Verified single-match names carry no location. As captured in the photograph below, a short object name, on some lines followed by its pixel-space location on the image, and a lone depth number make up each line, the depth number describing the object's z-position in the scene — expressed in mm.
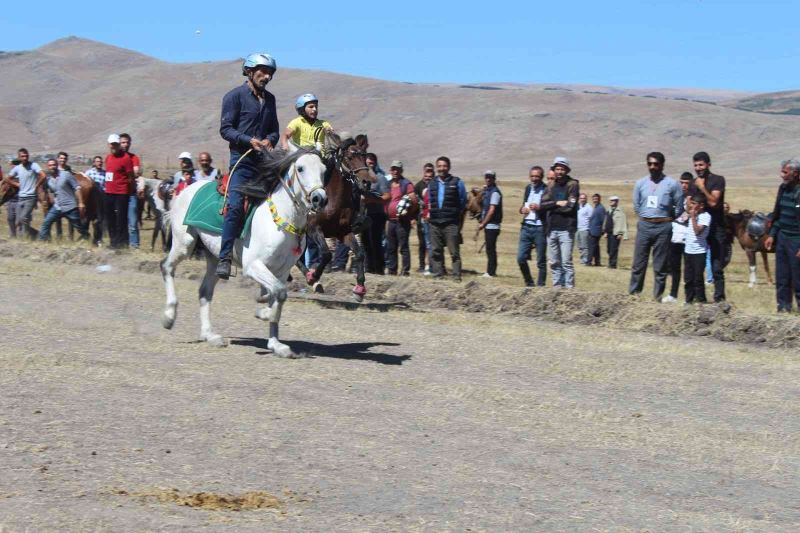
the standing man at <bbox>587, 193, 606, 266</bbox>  30859
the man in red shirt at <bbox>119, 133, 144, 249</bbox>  23734
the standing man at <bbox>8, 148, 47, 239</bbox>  26828
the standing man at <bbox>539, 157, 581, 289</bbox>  18812
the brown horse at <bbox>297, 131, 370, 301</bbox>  15906
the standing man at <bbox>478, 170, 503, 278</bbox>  22578
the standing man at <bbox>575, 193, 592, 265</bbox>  32000
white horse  11453
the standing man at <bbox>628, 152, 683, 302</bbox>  17625
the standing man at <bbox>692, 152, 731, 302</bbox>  17672
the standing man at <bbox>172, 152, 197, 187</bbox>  22266
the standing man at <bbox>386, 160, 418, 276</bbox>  22016
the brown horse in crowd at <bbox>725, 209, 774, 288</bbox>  25797
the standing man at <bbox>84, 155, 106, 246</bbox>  26438
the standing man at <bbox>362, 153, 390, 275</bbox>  20516
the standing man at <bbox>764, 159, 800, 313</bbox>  16359
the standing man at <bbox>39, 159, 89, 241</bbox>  25906
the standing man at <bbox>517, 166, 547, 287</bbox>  19391
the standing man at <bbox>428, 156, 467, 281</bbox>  21094
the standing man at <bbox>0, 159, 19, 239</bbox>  27547
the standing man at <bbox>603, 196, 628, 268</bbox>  30625
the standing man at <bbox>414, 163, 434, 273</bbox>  24141
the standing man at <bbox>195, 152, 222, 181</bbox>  21516
